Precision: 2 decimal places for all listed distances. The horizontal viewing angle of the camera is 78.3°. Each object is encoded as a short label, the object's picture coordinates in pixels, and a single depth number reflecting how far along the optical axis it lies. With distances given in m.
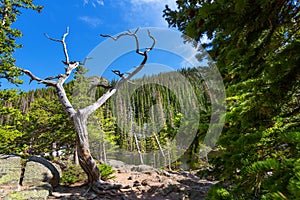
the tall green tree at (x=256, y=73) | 1.00
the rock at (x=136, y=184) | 7.16
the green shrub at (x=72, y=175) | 7.64
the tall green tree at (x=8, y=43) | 6.39
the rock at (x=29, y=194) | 5.15
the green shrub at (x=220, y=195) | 0.86
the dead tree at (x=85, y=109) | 6.67
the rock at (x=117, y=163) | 12.36
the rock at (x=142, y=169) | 10.12
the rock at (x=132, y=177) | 8.41
